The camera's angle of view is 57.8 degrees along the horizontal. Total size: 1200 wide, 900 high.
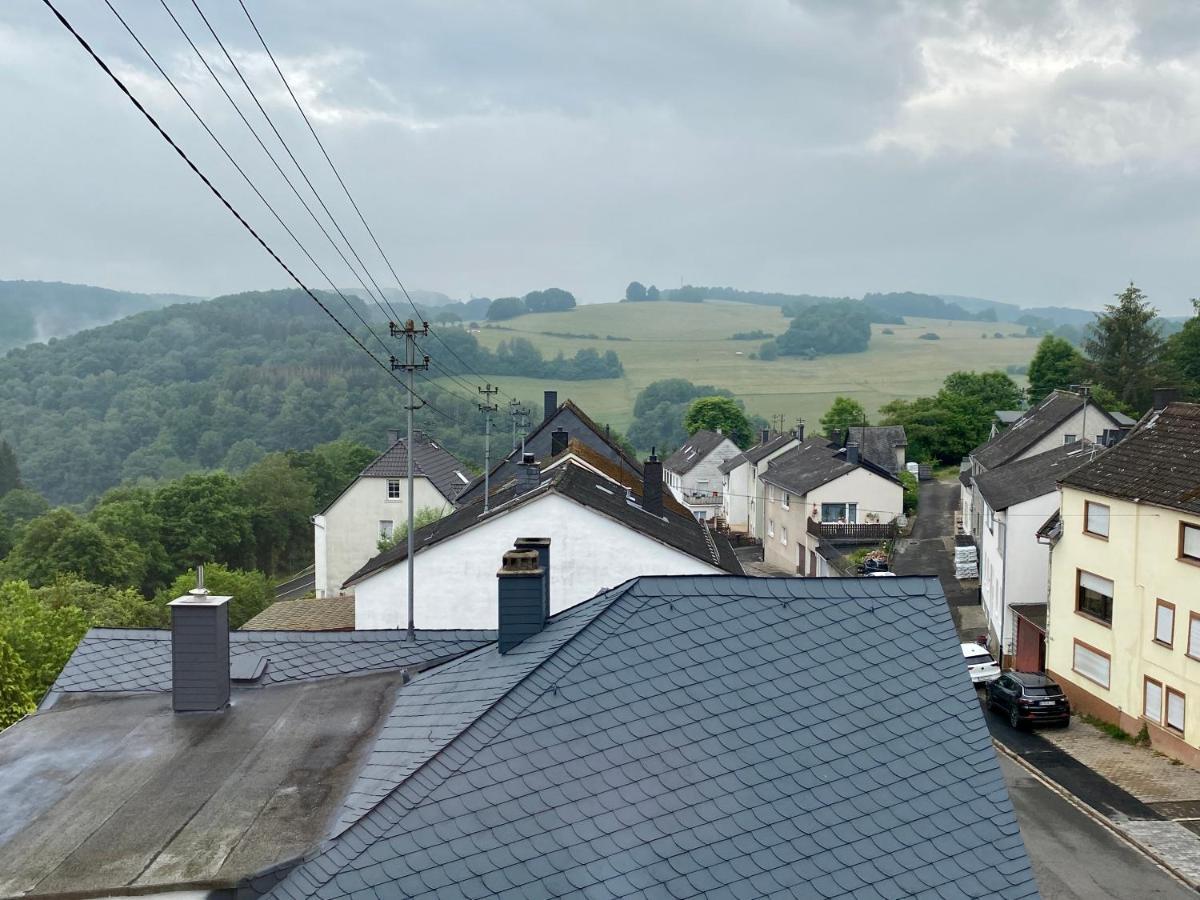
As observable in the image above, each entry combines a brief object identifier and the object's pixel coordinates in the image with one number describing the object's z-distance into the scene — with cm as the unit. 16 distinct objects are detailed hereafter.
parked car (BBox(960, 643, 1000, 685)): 3425
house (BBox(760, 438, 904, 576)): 6088
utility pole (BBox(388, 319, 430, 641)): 2516
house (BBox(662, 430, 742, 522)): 9569
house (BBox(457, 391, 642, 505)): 4878
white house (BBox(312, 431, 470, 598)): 6238
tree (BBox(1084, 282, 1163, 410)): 8256
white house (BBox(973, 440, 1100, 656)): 3734
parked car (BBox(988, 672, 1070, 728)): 2966
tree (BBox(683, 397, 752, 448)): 12162
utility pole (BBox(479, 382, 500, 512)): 3694
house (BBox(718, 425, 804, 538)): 8006
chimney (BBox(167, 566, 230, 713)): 1348
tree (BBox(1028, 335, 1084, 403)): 9200
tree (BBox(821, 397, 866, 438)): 10862
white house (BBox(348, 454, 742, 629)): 2670
